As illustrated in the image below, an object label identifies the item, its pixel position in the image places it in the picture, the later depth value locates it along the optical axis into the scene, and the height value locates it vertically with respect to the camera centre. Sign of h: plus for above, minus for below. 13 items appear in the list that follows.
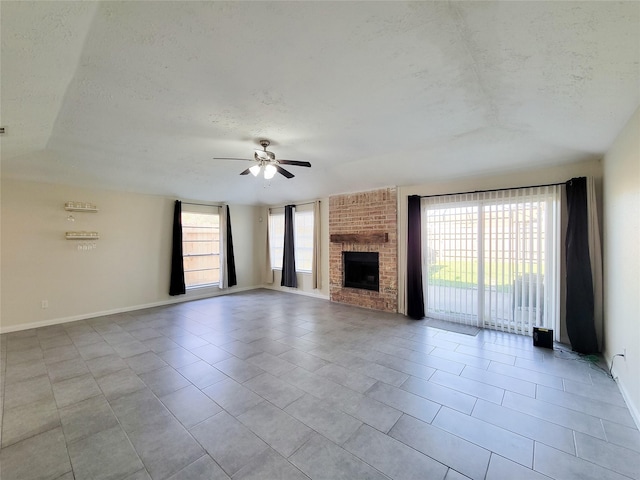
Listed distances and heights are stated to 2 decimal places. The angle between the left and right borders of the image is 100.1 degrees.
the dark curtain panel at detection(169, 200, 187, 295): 6.25 -0.38
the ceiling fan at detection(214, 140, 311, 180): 3.41 +1.00
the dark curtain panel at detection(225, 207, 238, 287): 7.30 -0.54
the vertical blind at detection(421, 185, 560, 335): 3.82 -0.30
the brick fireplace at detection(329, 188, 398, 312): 5.39 +0.03
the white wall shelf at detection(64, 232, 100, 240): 4.88 +0.14
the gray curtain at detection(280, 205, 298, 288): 7.21 -0.25
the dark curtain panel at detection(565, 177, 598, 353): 3.36 -0.49
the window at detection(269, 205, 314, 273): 7.06 +0.14
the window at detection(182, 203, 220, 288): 6.71 -0.08
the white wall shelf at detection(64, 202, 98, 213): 4.88 +0.67
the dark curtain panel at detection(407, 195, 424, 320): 4.94 -0.38
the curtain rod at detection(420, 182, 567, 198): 3.77 +0.77
